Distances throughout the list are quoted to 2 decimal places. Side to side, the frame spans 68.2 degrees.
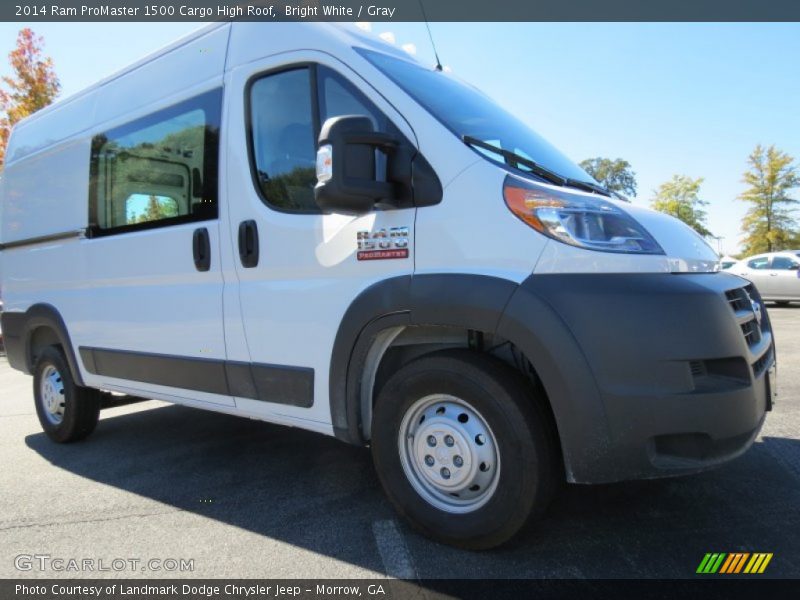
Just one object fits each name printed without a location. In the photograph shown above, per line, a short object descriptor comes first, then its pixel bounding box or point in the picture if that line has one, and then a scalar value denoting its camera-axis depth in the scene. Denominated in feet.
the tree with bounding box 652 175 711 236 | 136.67
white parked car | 47.96
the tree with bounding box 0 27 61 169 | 64.28
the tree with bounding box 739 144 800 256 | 109.81
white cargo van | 7.03
